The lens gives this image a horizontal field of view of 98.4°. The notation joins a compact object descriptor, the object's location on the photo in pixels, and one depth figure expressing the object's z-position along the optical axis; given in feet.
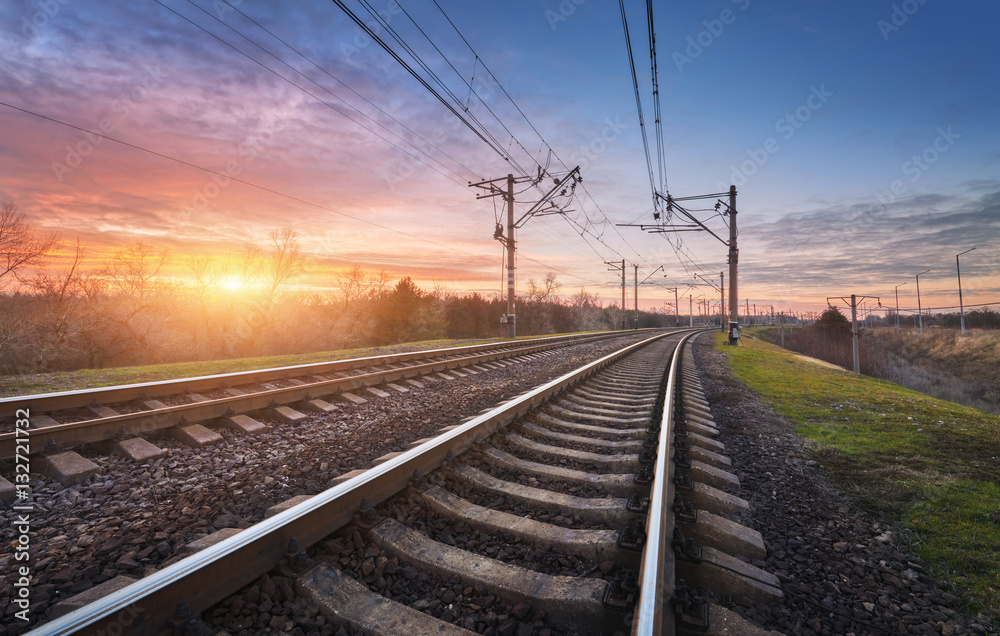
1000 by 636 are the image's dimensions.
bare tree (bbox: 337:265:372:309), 159.63
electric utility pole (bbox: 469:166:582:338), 76.79
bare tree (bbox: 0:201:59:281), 55.77
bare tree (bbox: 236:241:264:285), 111.55
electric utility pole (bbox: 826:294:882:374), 68.34
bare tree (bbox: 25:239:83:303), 67.21
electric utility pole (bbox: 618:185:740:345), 76.95
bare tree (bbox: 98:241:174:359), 79.00
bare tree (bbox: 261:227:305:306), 116.67
